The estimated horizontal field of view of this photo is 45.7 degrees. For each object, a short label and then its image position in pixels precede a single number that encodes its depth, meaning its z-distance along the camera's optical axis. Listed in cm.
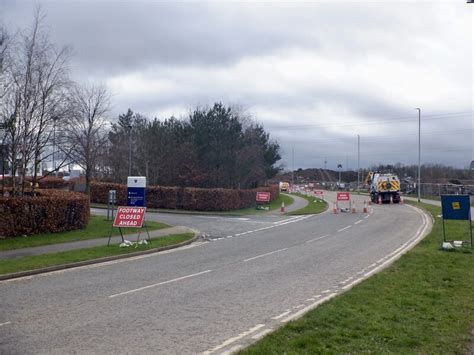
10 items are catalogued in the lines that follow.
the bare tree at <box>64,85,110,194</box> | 3715
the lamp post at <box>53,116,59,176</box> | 2534
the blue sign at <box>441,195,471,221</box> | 1978
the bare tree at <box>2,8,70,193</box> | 2361
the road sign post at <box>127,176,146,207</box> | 2515
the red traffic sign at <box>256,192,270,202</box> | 4750
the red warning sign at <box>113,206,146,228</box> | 2058
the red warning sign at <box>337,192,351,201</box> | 4467
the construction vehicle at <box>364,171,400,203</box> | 5278
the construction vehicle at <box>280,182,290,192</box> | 9668
